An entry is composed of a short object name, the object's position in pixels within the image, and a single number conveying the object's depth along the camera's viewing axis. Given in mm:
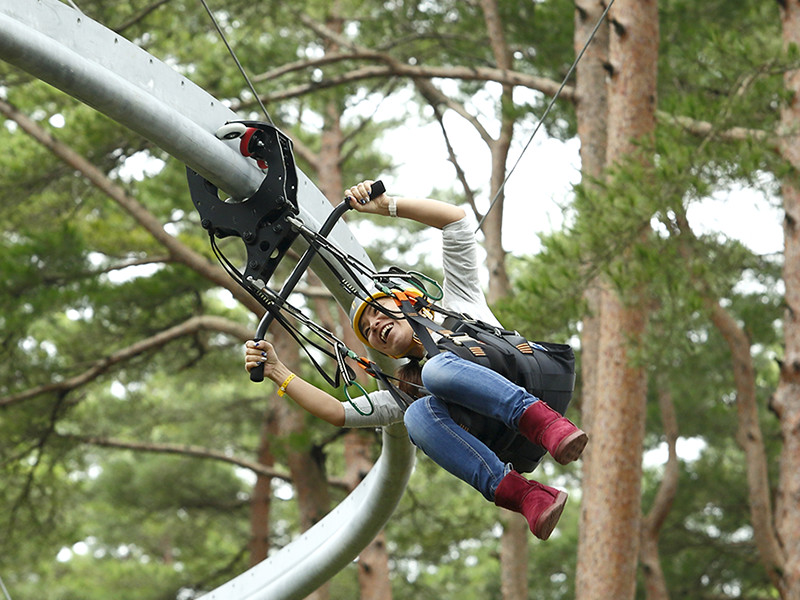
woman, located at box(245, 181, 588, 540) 6957
